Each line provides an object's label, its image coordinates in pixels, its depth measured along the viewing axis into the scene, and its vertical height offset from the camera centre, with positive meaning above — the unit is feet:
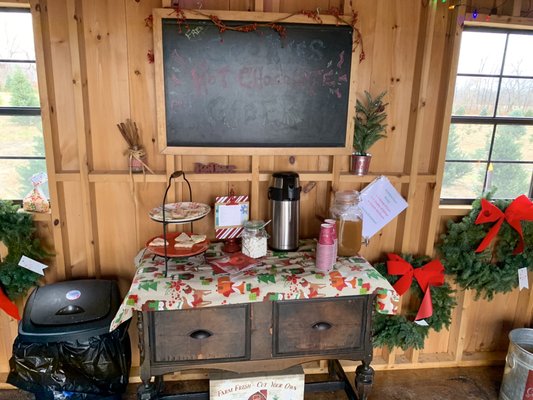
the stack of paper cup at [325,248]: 5.95 -1.87
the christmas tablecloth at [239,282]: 5.41 -2.28
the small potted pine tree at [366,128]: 7.04 -0.12
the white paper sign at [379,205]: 7.36 -1.51
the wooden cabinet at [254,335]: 5.60 -3.09
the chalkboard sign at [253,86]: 6.39 +0.52
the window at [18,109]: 6.66 +0.02
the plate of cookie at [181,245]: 5.95 -1.96
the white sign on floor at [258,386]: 6.26 -4.14
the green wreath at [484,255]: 7.43 -2.38
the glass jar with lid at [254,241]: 6.26 -1.89
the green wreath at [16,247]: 6.56 -2.25
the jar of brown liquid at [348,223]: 6.66 -1.67
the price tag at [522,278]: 7.50 -2.79
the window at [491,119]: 7.58 +0.12
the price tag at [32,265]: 6.75 -2.56
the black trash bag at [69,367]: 6.07 -3.84
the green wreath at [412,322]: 7.44 -3.67
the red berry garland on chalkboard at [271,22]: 6.23 +1.48
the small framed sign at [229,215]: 6.86 -1.65
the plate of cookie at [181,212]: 5.91 -1.46
